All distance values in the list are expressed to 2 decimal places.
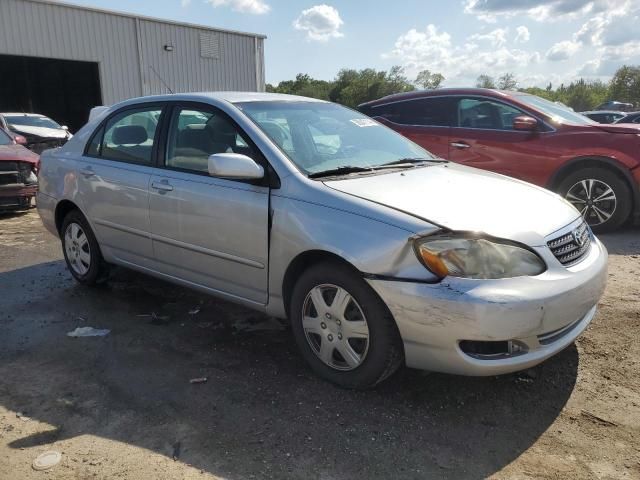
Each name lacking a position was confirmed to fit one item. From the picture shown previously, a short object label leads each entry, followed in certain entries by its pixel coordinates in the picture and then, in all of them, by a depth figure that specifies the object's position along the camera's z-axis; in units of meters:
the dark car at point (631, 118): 15.70
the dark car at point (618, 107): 30.82
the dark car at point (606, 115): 19.86
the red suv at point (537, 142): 6.20
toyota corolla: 2.62
